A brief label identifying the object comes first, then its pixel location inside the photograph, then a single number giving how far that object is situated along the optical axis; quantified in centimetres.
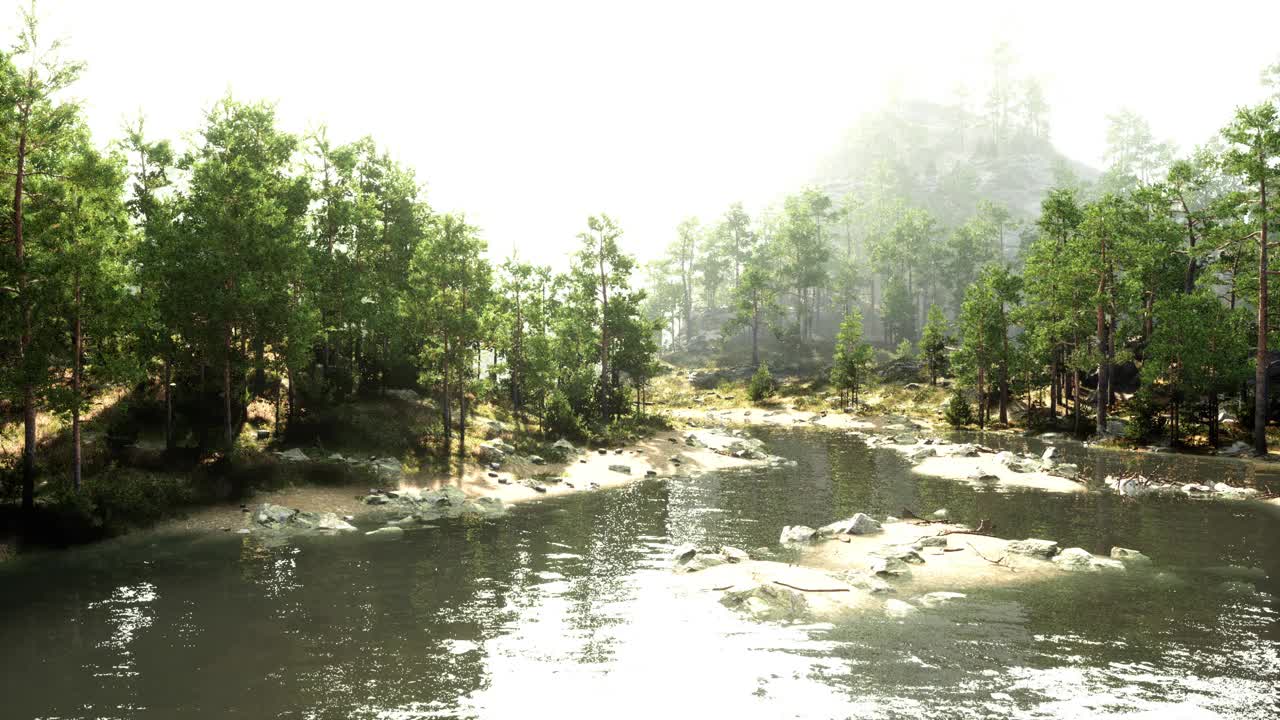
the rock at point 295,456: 3266
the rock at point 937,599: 1750
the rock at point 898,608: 1664
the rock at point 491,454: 3925
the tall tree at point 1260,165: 4178
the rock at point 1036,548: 2175
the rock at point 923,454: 4588
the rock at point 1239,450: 4341
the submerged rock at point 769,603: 1670
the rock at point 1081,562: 2056
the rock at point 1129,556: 2119
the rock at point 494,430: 4477
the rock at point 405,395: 4573
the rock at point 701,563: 2067
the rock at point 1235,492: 3138
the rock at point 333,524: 2667
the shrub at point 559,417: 4847
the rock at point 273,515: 2670
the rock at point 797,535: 2420
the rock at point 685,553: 2128
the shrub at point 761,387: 8525
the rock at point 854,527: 2526
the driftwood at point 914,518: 2632
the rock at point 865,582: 1853
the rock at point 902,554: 2147
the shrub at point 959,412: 6462
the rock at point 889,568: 2003
